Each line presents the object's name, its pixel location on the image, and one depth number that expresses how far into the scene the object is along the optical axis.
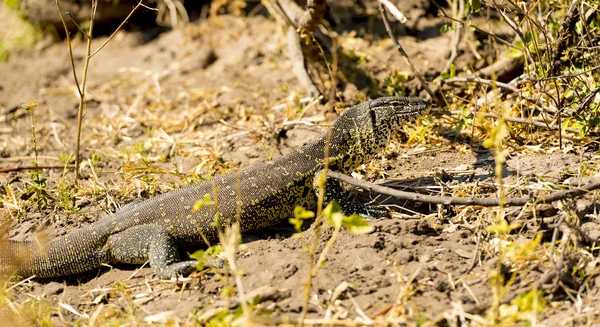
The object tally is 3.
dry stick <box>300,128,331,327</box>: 8.81
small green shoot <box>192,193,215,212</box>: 9.39
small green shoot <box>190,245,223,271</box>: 9.67
